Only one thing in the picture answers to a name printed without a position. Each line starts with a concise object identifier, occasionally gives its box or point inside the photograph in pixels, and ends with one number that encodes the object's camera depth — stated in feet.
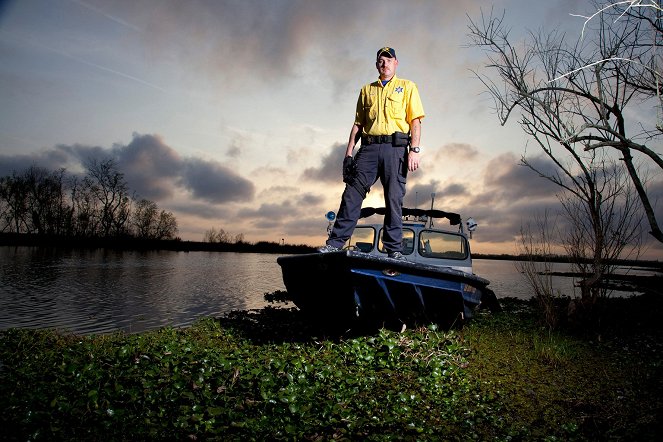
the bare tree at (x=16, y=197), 198.08
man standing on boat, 18.37
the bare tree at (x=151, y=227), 242.37
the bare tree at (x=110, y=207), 204.13
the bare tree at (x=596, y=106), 27.69
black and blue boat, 18.65
